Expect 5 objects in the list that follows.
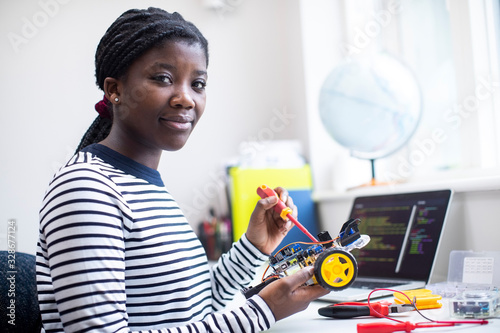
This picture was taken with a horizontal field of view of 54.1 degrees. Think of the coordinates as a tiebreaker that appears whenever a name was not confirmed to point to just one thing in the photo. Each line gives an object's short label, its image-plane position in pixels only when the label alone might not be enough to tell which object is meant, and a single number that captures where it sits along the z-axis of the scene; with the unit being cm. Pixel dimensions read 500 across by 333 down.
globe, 146
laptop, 114
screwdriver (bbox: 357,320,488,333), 73
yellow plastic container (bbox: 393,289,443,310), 88
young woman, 68
